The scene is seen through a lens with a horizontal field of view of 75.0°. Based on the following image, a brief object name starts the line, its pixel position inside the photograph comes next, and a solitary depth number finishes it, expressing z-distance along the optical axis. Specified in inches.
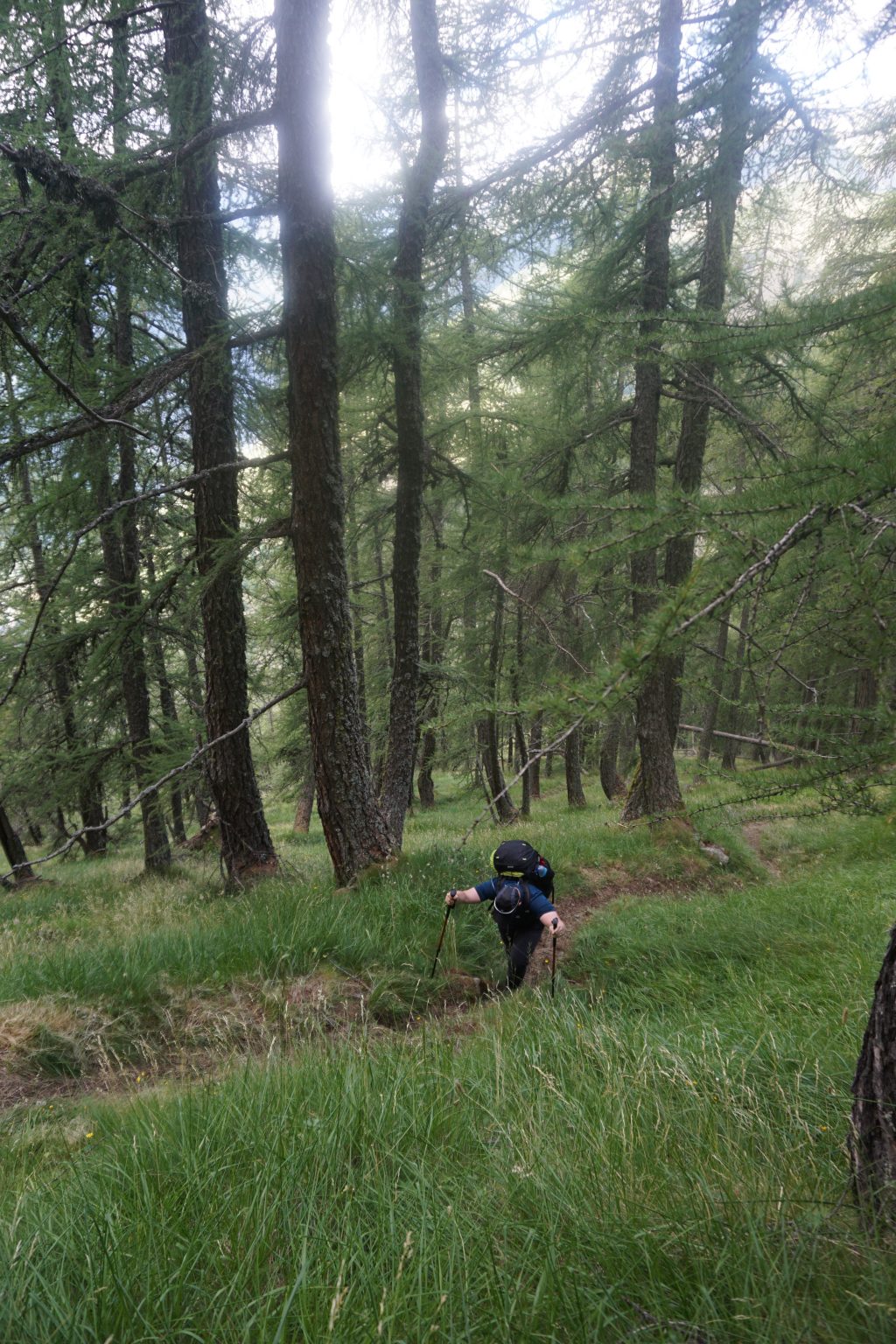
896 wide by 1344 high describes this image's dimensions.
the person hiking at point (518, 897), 194.1
